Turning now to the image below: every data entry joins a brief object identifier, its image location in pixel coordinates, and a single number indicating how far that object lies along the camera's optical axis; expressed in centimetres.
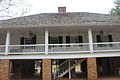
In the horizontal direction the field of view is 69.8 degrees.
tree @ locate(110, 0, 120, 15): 2241
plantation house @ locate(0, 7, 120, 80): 773
